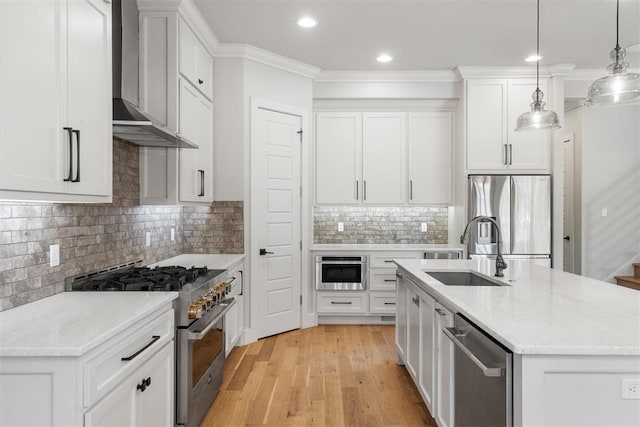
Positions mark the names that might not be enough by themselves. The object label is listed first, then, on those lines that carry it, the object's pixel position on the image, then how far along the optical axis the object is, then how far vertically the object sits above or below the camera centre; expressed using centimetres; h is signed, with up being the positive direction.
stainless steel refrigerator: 468 +1
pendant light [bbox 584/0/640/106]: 220 +71
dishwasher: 149 -67
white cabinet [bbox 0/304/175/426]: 137 -61
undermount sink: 302 -46
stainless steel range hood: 231 +77
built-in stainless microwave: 483 -69
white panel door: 425 -6
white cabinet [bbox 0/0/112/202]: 143 +45
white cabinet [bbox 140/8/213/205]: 313 +90
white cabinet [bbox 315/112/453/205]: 516 +70
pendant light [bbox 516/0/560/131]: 297 +69
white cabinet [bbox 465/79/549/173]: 480 +105
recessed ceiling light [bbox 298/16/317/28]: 357 +168
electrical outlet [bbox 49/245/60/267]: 218 -23
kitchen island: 141 -45
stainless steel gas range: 224 -60
